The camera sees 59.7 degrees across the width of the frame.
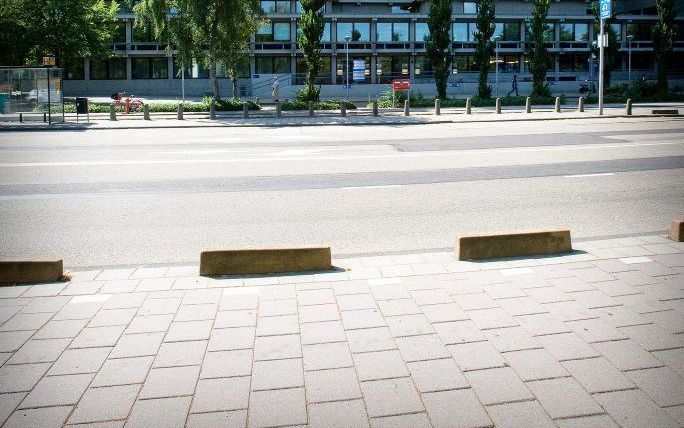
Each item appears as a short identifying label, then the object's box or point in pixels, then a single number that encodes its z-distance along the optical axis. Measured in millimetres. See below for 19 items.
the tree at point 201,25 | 34656
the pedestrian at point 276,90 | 45906
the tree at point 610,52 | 49062
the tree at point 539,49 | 42562
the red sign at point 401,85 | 37969
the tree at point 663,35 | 48500
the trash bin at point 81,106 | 29205
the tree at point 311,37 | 39312
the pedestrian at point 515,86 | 52809
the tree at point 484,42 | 43781
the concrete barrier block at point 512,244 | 6512
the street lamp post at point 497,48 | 58188
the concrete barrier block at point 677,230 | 7172
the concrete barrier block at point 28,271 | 5926
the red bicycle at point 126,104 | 34531
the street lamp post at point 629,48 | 58722
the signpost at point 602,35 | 29119
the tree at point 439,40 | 43106
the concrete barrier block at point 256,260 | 6094
